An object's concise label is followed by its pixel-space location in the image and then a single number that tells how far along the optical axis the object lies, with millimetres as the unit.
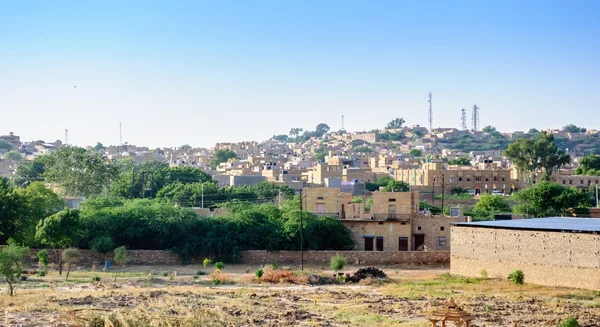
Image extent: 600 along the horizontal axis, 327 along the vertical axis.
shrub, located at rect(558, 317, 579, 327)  24144
